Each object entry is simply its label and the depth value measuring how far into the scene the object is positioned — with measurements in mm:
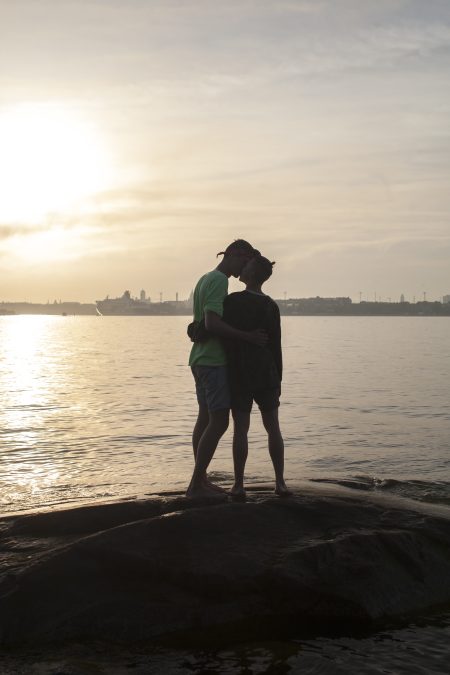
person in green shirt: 6254
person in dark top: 6367
